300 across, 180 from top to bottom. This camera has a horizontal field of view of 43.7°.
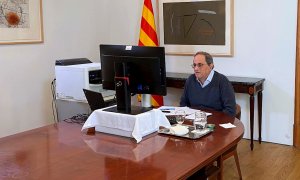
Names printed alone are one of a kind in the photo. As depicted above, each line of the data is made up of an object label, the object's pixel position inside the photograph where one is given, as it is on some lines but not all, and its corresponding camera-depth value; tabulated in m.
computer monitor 2.41
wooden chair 2.34
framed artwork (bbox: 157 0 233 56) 4.32
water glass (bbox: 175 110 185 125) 2.46
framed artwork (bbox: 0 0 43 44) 3.94
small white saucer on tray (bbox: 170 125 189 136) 2.26
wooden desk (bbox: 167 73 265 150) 3.90
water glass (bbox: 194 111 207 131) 2.33
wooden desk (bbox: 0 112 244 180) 1.74
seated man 3.09
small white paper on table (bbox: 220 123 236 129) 2.46
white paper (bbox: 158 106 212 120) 2.72
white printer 3.71
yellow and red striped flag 4.64
